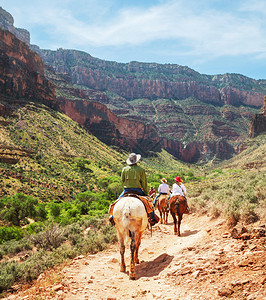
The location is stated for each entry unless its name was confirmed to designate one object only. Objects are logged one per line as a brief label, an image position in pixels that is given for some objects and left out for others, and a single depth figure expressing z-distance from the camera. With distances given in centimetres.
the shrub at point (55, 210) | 3517
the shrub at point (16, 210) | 3206
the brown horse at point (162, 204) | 1484
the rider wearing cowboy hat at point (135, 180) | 790
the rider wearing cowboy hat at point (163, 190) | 1539
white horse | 678
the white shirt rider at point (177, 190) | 1135
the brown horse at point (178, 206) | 1080
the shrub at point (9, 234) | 2243
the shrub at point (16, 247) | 1272
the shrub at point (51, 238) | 1096
